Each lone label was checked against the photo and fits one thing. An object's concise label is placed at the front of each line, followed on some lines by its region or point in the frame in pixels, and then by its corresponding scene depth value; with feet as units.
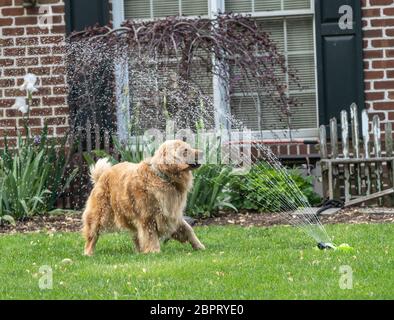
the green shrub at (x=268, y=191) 36.06
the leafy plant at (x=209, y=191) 34.53
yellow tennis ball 25.92
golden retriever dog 26.89
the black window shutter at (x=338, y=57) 38.24
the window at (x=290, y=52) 39.17
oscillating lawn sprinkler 26.02
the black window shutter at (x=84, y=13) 39.29
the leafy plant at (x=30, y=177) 35.06
